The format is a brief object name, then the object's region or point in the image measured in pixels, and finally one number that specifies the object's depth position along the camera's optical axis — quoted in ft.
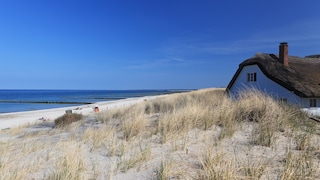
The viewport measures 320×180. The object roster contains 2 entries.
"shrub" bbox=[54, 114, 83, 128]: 37.60
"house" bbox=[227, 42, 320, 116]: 57.08
